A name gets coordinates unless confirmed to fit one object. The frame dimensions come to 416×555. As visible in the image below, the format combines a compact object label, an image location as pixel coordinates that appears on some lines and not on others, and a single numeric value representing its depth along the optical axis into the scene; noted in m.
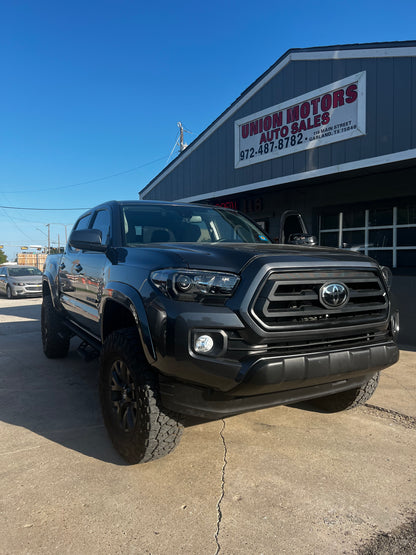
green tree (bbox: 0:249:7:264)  106.03
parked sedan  15.90
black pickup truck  2.20
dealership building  6.42
